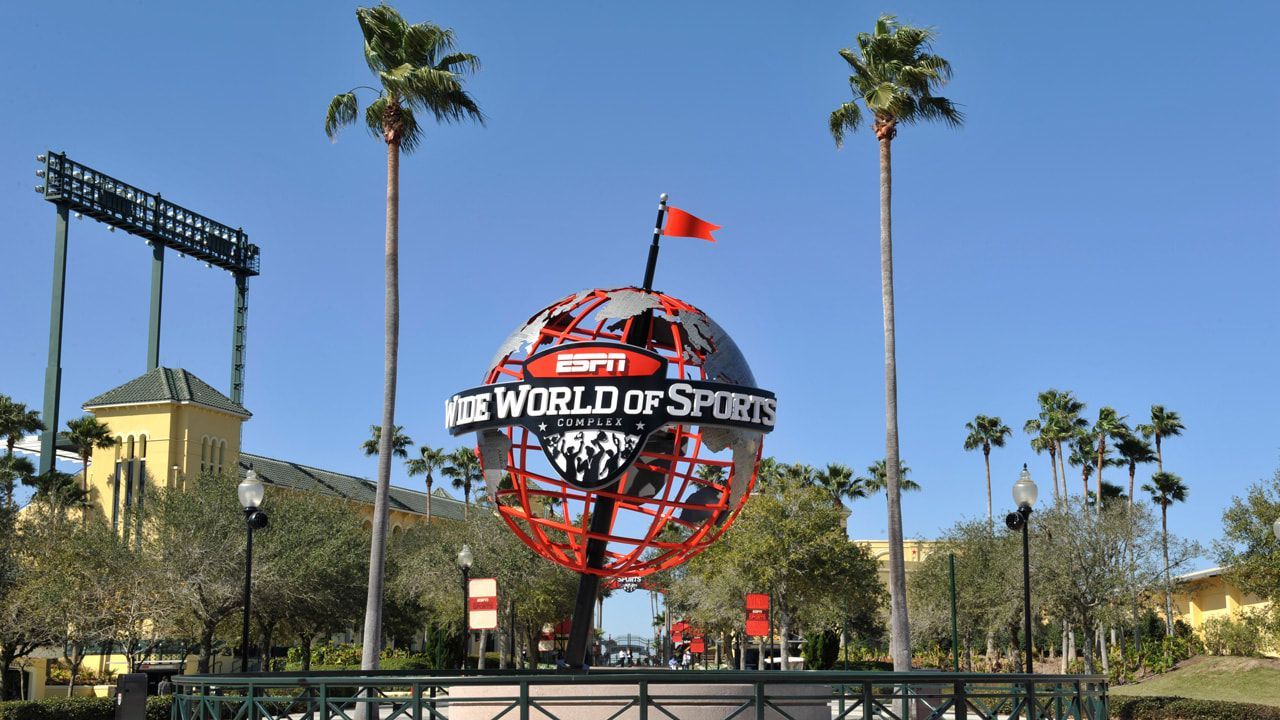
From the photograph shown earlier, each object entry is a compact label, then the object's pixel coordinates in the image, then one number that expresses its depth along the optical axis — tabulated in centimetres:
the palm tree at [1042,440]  7012
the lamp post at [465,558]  3369
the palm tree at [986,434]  8225
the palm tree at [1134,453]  7206
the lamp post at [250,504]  2389
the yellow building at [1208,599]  5922
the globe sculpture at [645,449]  1914
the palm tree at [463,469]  8275
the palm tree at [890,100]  2855
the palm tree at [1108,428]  6944
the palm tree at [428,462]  8456
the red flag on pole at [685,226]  2166
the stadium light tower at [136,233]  6431
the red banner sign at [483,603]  2853
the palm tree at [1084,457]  7088
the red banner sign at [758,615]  4166
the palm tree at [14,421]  5291
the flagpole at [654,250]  2088
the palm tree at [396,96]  2953
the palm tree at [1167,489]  7294
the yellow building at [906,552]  9858
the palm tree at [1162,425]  7325
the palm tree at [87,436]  6366
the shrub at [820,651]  6331
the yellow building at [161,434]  6638
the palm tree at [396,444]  8288
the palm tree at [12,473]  4189
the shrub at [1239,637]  5028
